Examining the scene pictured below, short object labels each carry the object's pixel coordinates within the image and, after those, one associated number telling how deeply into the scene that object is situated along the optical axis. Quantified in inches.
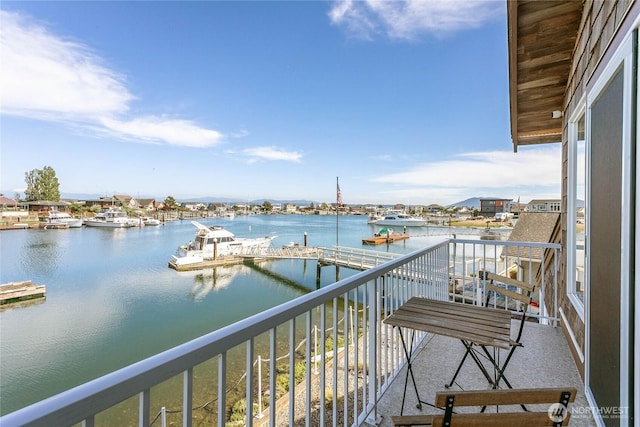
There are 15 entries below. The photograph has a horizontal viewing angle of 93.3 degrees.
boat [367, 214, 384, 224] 2276.3
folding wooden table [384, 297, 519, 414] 72.8
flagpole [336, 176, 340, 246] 859.4
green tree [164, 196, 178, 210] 2784.0
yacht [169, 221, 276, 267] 918.4
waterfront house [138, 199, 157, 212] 2656.3
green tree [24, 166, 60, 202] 2018.9
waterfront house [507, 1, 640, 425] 57.2
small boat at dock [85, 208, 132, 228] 1750.7
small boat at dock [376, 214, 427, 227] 2065.7
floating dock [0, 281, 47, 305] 628.1
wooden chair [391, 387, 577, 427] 37.6
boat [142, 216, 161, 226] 1937.9
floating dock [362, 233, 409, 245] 1307.1
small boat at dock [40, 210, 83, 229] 1636.3
